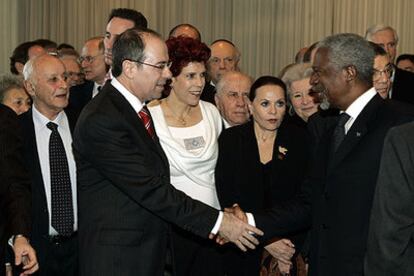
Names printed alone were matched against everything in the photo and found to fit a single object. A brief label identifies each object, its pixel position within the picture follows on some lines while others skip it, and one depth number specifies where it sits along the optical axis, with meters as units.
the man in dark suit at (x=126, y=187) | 3.97
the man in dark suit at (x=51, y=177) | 5.00
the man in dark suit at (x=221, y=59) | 7.64
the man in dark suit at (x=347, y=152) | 3.76
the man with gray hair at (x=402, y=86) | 6.04
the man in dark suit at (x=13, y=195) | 4.22
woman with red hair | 5.04
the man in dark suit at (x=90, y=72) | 6.48
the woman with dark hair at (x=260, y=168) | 5.14
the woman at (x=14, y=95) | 6.18
